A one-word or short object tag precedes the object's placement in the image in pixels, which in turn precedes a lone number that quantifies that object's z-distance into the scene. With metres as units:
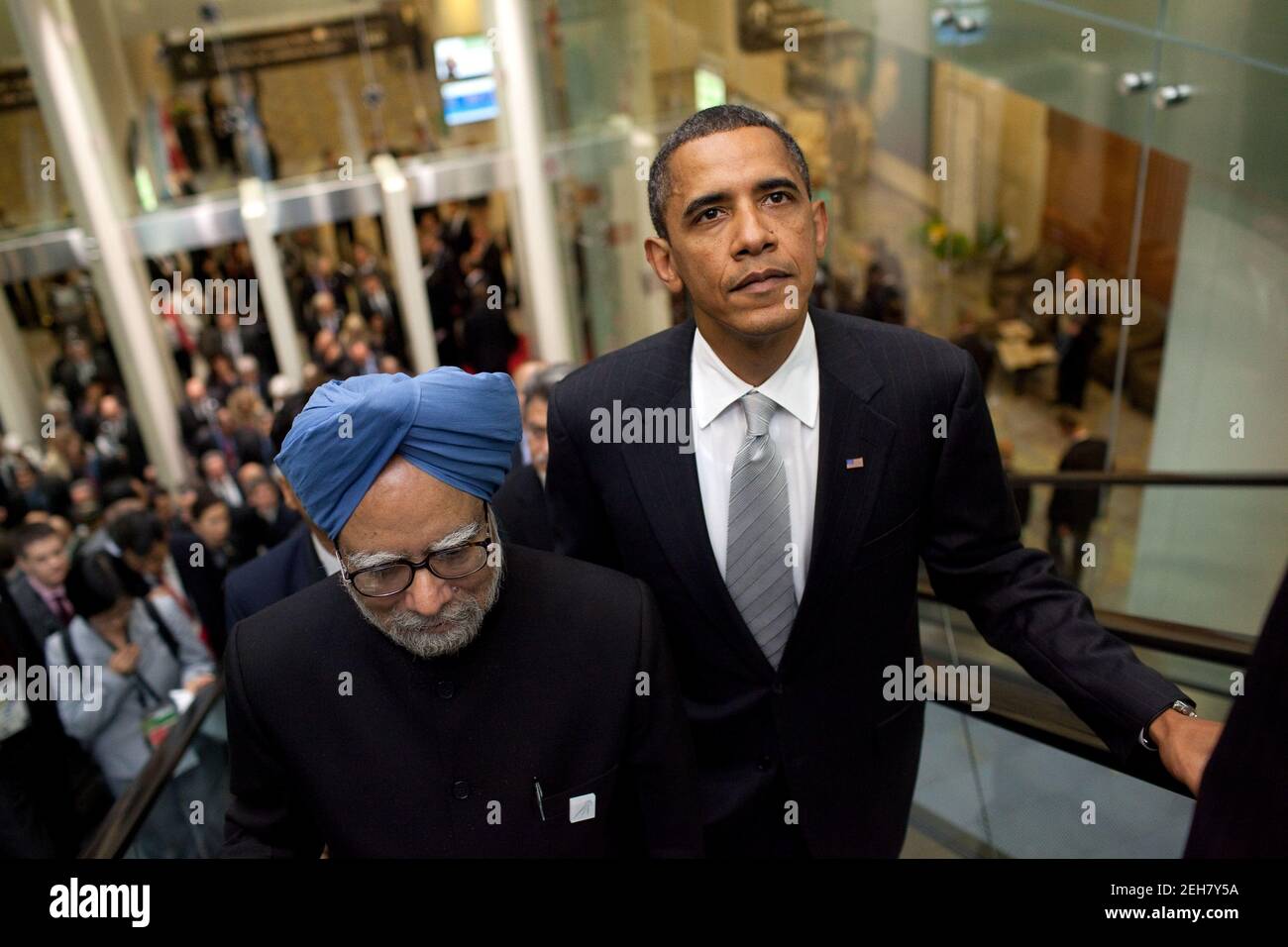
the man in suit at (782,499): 1.67
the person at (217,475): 7.73
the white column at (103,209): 10.74
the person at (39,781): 3.46
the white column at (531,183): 11.80
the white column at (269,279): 11.98
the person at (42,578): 4.84
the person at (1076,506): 6.09
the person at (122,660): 4.20
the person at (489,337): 11.09
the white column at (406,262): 12.27
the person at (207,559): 5.26
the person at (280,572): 2.61
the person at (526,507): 2.97
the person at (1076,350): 6.75
